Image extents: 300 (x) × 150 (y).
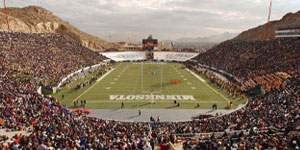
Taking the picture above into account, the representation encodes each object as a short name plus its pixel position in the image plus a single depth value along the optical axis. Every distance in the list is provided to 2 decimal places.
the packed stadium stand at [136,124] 9.91
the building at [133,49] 86.45
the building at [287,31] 40.78
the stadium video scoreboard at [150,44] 80.06
